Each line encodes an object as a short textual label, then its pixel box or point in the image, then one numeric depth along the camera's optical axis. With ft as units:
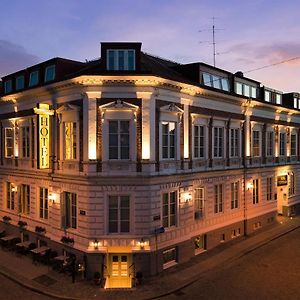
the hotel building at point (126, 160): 66.23
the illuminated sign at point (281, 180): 114.36
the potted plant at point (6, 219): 91.85
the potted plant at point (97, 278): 63.21
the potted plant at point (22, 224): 85.52
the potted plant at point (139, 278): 63.52
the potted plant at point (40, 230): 78.57
